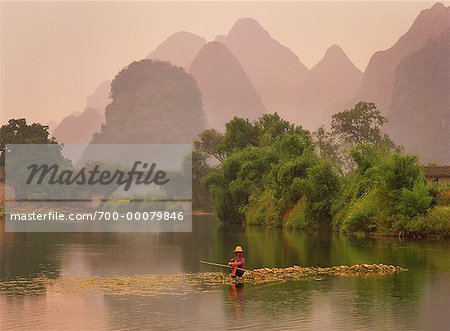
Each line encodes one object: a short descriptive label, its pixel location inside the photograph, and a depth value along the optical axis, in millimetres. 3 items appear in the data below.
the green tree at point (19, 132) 145000
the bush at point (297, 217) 73650
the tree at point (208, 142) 158500
